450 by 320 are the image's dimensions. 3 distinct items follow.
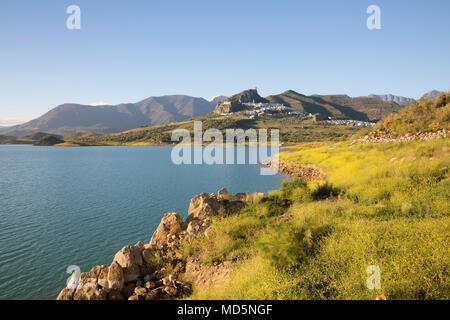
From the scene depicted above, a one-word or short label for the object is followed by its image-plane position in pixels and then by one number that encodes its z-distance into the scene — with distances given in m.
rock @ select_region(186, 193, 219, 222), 14.78
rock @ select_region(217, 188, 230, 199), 17.88
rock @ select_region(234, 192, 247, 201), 18.13
